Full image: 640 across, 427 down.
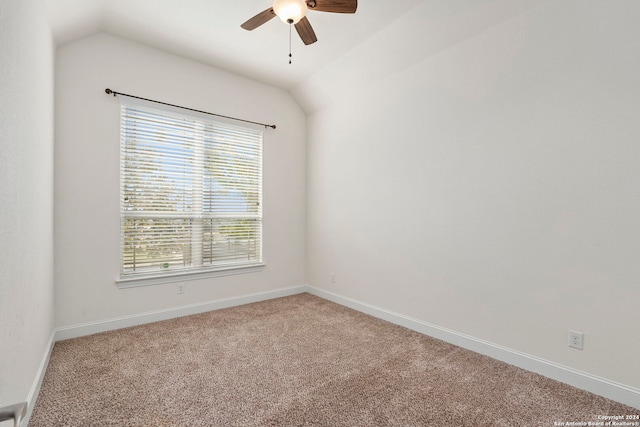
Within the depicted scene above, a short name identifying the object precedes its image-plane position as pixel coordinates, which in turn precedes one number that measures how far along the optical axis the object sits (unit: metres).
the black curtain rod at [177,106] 3.06
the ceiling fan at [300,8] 2.11
